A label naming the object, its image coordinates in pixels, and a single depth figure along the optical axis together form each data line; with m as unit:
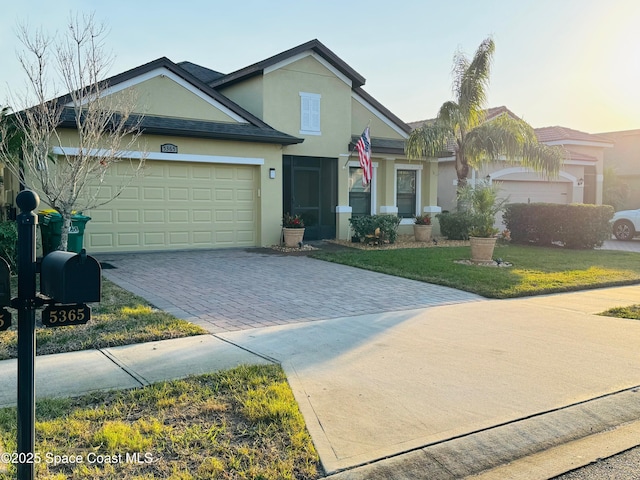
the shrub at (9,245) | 10.01
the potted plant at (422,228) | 18.42
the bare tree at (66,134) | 8.12
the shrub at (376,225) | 16.77
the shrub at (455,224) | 18.70
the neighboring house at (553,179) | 23.22
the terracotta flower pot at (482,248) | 13.38
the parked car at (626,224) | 22.08
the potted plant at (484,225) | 13.44
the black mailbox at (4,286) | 2.49
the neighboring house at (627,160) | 38.12
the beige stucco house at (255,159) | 14.20
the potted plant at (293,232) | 15.77
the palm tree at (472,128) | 17.64
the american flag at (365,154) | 16.33
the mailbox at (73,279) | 2.61
